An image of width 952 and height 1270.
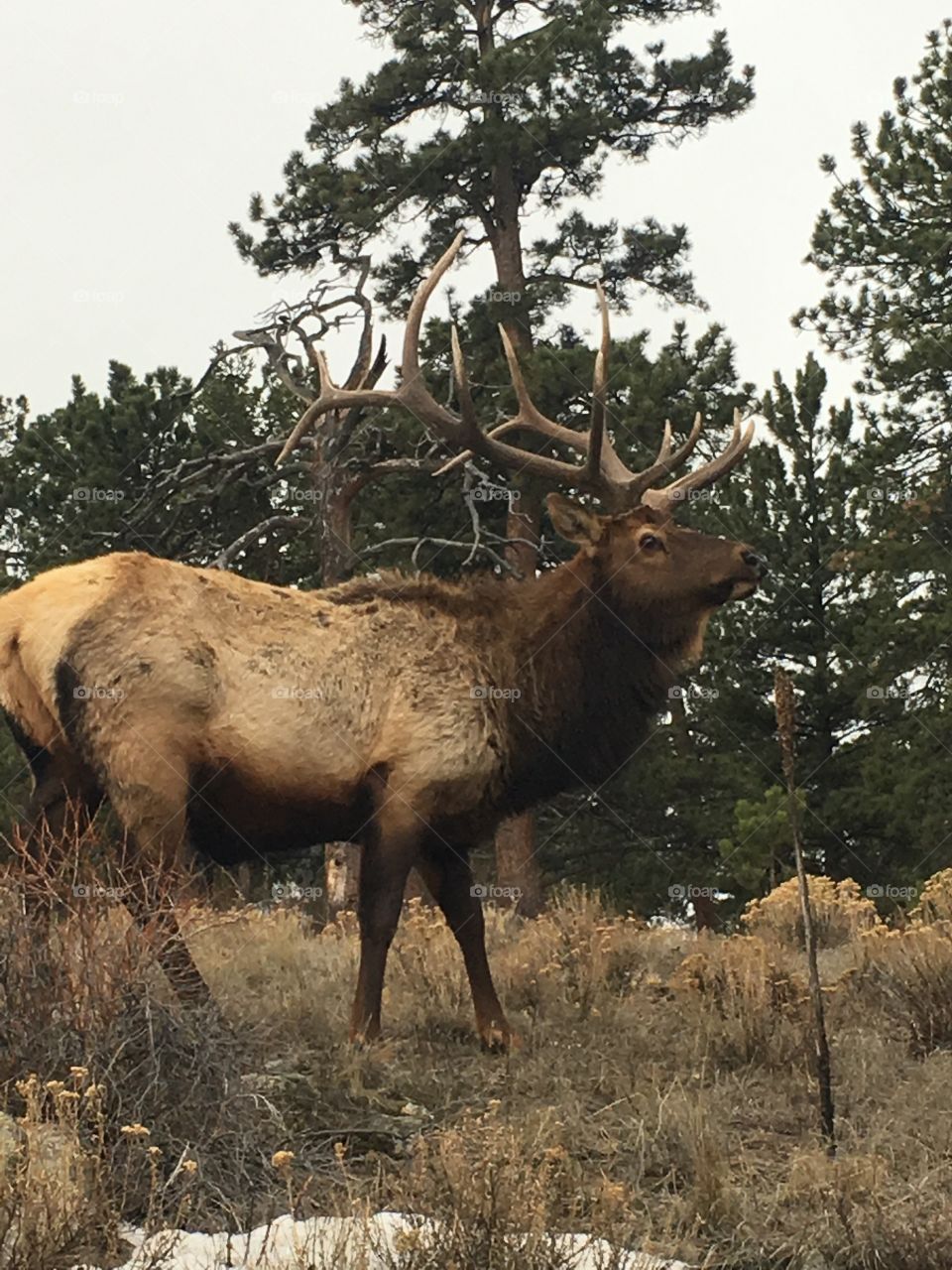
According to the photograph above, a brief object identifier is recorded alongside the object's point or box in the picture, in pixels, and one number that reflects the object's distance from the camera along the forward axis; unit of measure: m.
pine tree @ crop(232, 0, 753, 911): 16.61
